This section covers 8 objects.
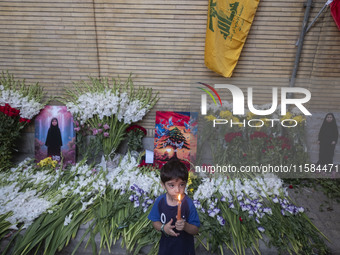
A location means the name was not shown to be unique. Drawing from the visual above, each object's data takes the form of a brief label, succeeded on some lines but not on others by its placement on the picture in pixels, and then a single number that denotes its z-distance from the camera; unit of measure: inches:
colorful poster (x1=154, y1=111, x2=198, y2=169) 171.9
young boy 71.5
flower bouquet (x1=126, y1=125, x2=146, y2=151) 171.8
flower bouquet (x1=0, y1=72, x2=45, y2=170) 157.8
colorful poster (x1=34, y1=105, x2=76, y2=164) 175.8
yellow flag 156.7
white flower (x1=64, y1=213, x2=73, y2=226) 109.4
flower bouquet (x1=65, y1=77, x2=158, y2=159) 162.4
